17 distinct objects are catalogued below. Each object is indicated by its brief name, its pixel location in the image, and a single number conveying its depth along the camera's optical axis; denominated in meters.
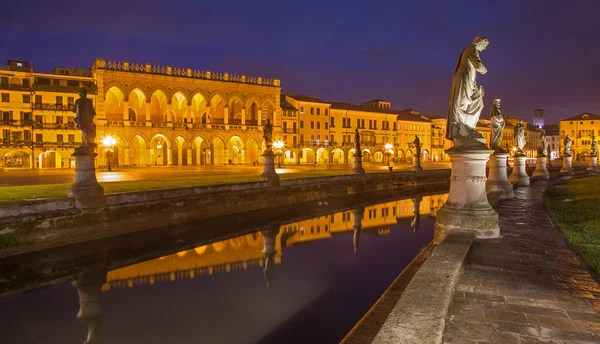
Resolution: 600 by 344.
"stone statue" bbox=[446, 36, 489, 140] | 7.99
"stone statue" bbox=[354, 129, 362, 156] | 32.17
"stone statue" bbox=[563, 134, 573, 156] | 34.97
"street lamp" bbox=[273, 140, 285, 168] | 56.31
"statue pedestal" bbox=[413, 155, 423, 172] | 39.72
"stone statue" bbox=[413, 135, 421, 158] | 39.34
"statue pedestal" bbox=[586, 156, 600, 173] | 36.41
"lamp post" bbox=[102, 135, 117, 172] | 42.41
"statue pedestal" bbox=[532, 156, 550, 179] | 28.56
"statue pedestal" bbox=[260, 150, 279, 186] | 23.48
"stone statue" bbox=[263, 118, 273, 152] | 23.73
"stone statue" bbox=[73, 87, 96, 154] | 14.91
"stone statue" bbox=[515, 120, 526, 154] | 19.94
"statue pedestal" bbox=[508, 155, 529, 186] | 21.28
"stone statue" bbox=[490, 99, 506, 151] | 14.29
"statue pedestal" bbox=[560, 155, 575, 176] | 34.25
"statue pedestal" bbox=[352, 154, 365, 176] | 32.72
